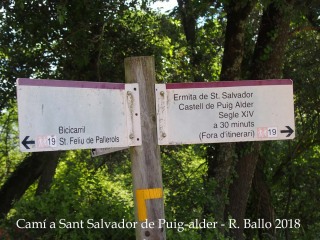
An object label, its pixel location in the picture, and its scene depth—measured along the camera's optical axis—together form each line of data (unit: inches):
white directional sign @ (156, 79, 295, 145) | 124.6
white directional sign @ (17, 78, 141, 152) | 110.0
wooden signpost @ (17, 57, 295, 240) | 119.0
